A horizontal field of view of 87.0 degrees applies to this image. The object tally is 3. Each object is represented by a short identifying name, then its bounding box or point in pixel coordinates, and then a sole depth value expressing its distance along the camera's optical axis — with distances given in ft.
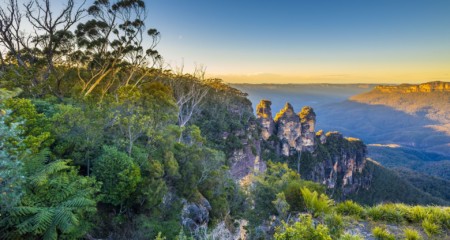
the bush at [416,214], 26.35
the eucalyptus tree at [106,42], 74.58
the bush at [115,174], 35.96
